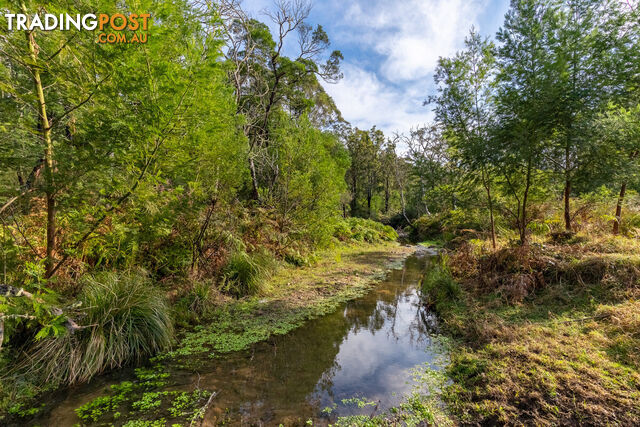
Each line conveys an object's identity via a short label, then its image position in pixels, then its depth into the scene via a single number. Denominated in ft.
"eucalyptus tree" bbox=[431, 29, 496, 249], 23.65
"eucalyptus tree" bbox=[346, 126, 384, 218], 98.32
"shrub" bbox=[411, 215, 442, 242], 65.42
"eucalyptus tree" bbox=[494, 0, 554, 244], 18.21
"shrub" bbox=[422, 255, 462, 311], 19.25
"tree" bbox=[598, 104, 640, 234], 17.35
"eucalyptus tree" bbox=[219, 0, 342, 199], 34.16
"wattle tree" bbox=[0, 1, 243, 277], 10.03
